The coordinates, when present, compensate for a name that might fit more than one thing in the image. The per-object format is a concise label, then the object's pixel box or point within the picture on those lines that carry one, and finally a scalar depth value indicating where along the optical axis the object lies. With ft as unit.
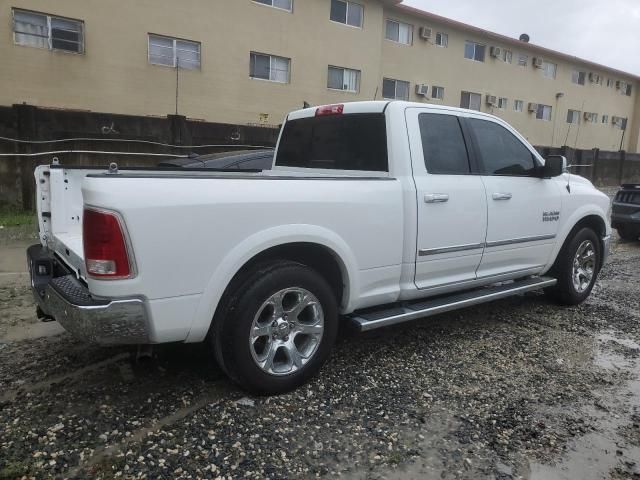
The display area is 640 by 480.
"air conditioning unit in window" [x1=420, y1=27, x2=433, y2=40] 73.72
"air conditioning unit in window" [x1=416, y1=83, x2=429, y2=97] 74.33
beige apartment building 46.26
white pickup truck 8.67
